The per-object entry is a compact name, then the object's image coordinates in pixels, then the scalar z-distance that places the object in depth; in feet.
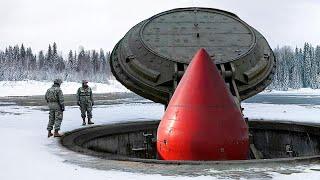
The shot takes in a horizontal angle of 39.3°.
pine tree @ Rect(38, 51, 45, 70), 468.26
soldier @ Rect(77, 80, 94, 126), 45.16
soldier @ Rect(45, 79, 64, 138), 35.14
